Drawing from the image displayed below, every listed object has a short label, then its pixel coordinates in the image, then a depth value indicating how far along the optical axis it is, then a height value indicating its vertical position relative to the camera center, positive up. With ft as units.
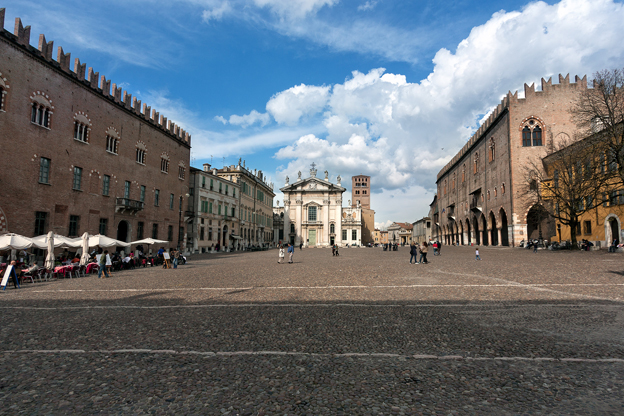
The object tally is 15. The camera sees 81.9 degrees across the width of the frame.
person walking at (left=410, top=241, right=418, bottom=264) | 69.38 -2.77
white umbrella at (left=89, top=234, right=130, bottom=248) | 63.46 -1.23
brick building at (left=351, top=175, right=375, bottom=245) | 373.20 +44.72
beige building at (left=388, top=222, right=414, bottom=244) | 469.16 +2.98
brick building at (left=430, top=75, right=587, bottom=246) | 129.80 +33.63
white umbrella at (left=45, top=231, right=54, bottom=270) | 52.31 -2.92
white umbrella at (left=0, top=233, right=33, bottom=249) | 48.57 -1.12
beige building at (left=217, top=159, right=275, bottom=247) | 182.23 +17.58
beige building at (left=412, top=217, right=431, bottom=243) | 345.92 +6.12
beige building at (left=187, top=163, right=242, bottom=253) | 144.46 +9.59
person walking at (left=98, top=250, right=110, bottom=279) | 52.34 -4.38
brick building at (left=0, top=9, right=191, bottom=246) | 66.69 +18.98
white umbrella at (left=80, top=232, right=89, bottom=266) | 57.10 -2.61
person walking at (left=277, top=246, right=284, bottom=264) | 76.69 -4.20
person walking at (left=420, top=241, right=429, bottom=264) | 68.84 -3.01
